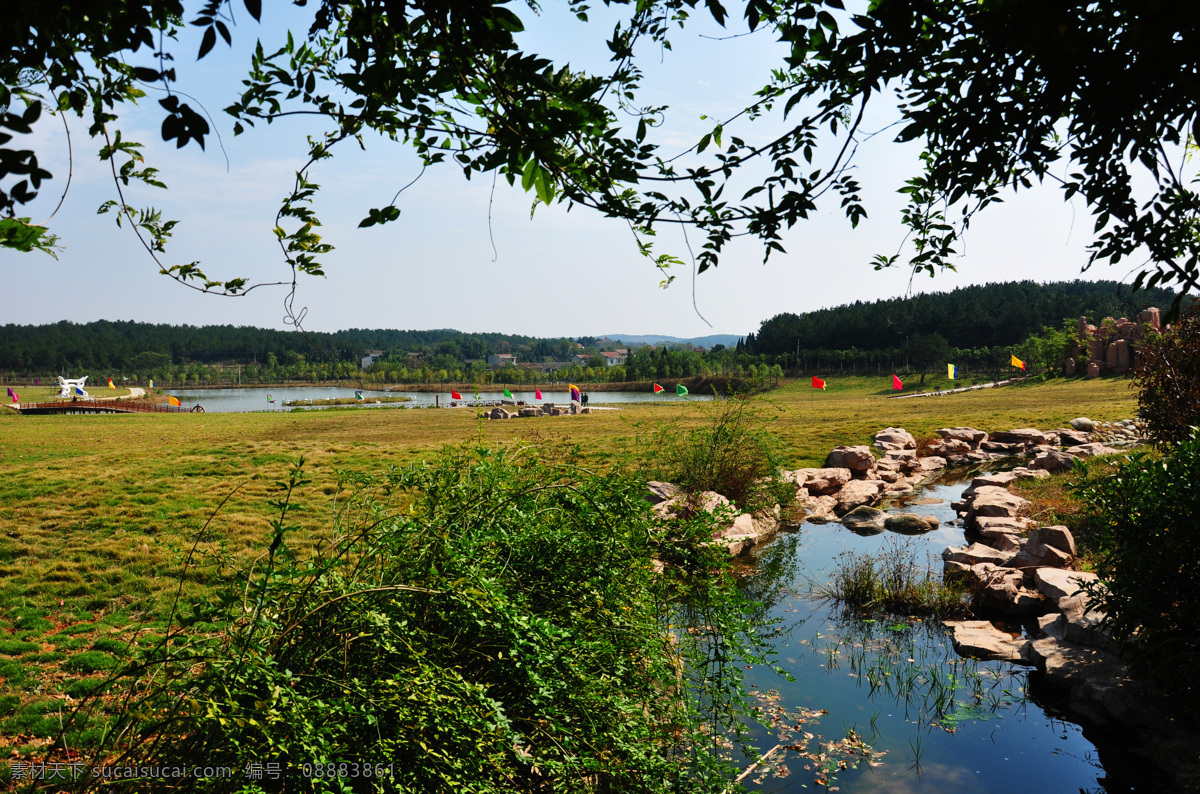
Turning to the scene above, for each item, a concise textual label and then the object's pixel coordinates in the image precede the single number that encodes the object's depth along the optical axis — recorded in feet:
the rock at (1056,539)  26.13
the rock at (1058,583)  21.81
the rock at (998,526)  30.83
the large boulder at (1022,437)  60.39
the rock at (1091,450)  46.88
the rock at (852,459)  48.91
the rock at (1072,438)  57.41
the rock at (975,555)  27.09
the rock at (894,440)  58.29
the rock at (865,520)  35.82
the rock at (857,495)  40.48
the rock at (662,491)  33.71
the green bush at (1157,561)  13.97
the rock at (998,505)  34.60
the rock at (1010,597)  23.50
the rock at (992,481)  42.19
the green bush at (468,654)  8.21
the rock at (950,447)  58.65
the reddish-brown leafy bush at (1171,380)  34.17
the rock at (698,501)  26.46
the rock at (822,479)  43.62
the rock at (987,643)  20.42
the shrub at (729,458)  36.55
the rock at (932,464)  54.36
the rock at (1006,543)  28.89
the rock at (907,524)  35.58
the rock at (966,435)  62.18
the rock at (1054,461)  43.98
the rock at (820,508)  38.60
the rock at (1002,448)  59.21
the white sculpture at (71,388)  207.21
